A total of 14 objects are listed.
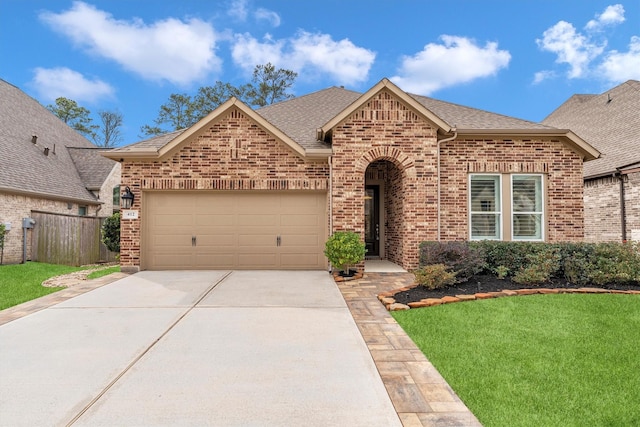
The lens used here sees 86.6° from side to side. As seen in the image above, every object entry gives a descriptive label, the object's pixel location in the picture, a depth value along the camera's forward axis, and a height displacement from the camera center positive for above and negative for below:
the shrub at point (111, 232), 12.84 -0.50
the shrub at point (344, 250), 8.05 -0.75
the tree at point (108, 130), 32.91 +8.65
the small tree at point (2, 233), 11.32 -0.46
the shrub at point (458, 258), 7.10 -0.85
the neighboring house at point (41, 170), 12.70 +2.31
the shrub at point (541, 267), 6.85 -1.03
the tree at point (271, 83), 28.36 +11.37
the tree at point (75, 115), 31.91 +9.93
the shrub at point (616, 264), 6.84 -0.95
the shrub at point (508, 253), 7.36 -0.78
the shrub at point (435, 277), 6.48 -1.14
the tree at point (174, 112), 28.55 +9.00
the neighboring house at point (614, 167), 11.76 +1.87
